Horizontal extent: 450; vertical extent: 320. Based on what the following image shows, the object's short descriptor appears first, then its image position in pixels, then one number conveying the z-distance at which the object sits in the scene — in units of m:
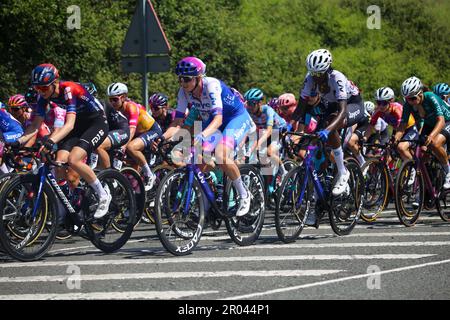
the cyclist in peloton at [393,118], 14.10
